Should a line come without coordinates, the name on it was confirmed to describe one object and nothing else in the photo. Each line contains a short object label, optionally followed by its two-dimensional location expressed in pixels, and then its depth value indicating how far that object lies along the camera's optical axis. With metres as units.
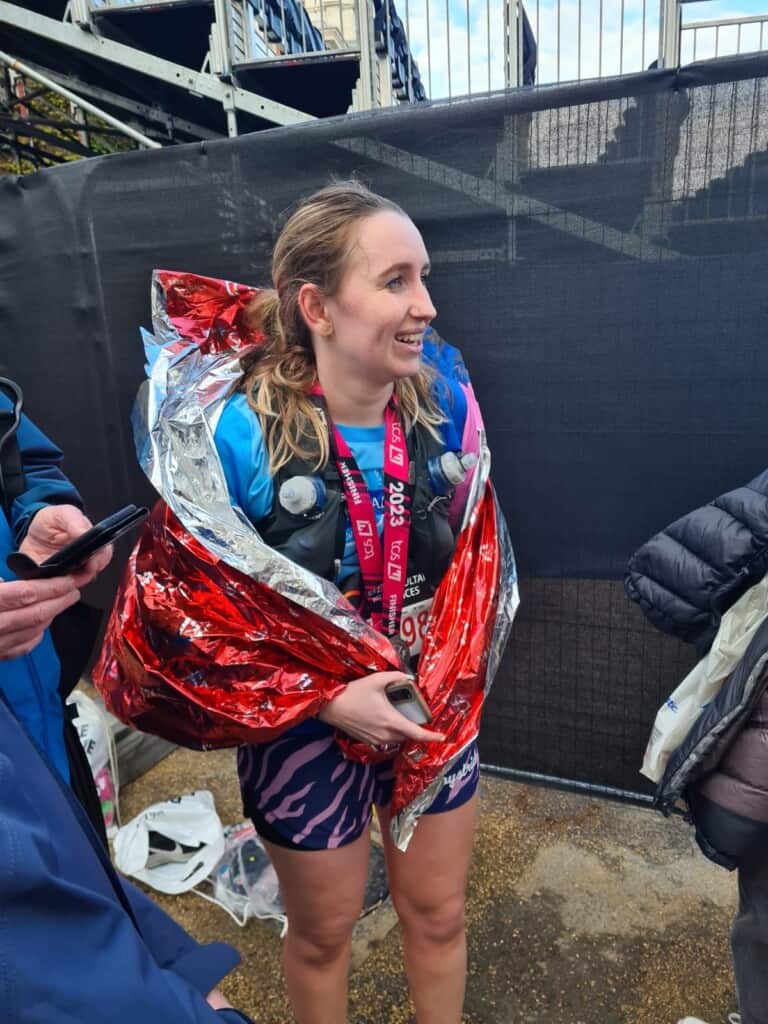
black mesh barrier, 2.07
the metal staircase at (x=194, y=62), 5.72
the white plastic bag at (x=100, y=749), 2.54
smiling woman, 1.47
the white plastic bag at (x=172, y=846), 2.40
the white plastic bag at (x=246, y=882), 2.28
